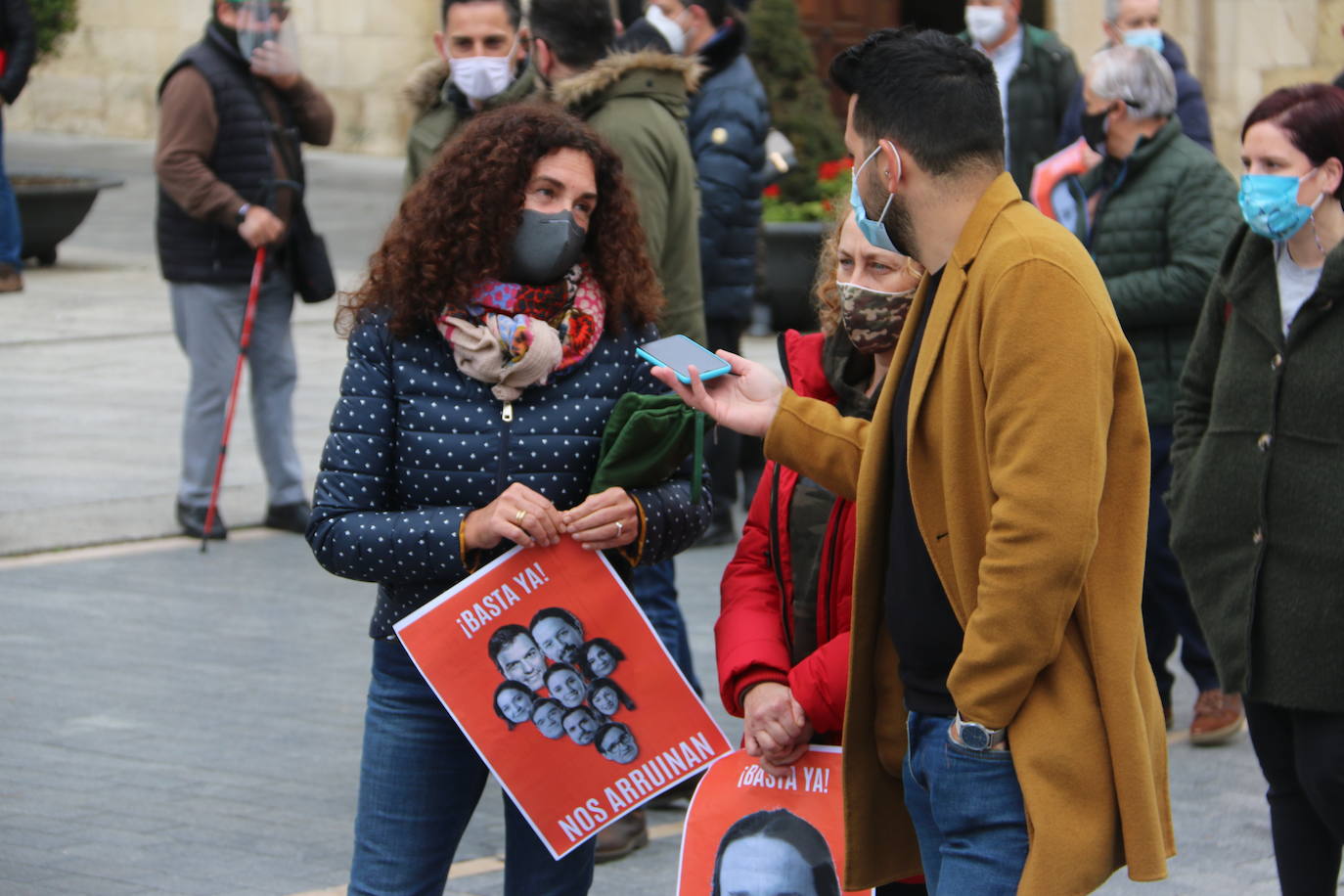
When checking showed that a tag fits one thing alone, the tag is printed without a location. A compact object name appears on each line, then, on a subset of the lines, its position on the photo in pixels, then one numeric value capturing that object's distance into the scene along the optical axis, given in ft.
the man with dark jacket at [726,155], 43.62
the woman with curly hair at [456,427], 19.19
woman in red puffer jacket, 18.52
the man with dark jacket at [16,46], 69.36
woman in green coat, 22.48
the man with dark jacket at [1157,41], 44.78
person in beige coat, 14.95
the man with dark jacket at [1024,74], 45.64
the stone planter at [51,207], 82.64
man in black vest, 45.30
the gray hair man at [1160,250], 32.66
